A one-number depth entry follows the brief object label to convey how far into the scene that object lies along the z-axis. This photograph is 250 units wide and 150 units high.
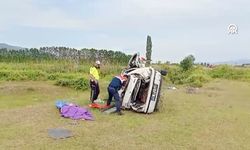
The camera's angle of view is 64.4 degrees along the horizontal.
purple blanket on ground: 5.99
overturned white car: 6.81
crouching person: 6.51
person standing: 7.06
